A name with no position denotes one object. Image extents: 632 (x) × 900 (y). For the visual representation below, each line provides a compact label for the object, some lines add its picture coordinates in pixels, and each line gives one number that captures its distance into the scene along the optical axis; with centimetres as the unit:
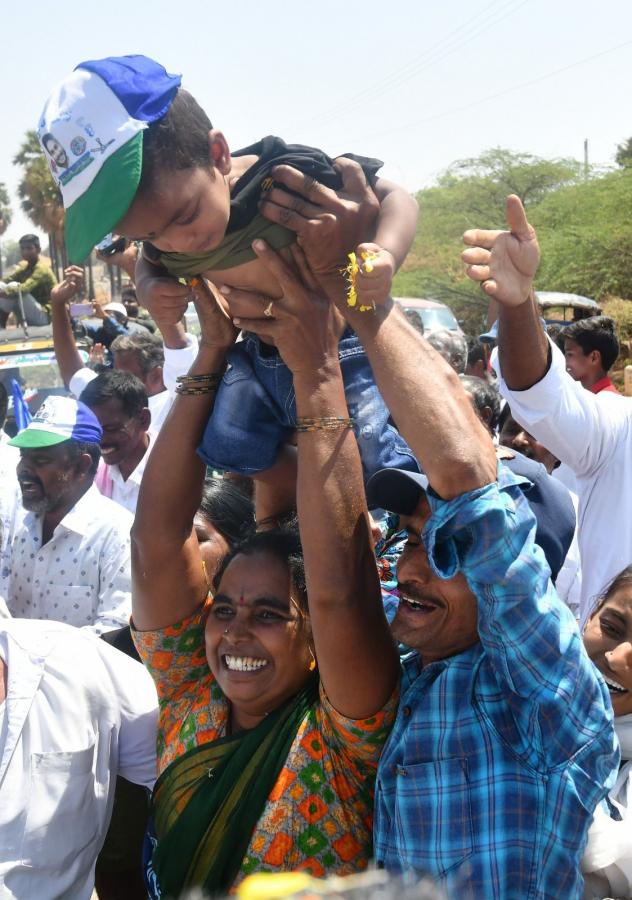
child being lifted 190
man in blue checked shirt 168
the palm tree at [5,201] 6094
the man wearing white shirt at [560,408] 209
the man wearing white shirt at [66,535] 373
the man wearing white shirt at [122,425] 488
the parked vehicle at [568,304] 1827
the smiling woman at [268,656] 189
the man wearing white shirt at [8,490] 399
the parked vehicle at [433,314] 1842
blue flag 508
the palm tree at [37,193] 4397
